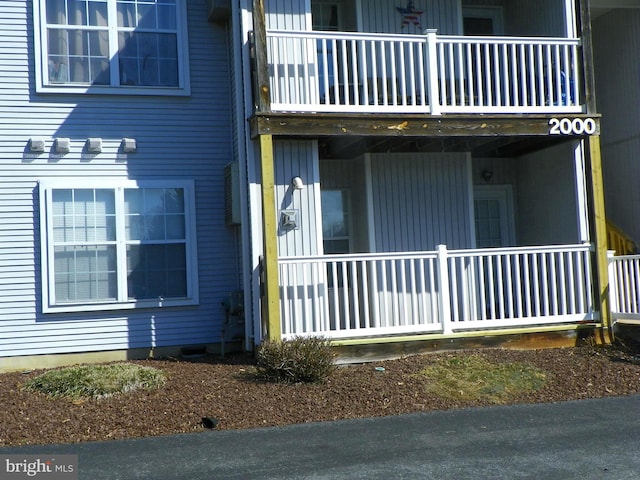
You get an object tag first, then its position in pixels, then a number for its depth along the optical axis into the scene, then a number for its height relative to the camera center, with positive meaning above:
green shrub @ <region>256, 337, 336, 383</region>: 9.38 -1.00
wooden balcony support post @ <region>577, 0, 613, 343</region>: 11.48 +1.02
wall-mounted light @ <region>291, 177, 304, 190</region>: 11.19 +1.28
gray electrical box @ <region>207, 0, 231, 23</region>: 11.66 +3.94
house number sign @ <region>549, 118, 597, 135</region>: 11.59 +1.99
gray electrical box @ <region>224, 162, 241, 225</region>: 11.49 +1.23
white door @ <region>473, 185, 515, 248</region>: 13.92 +0.90
